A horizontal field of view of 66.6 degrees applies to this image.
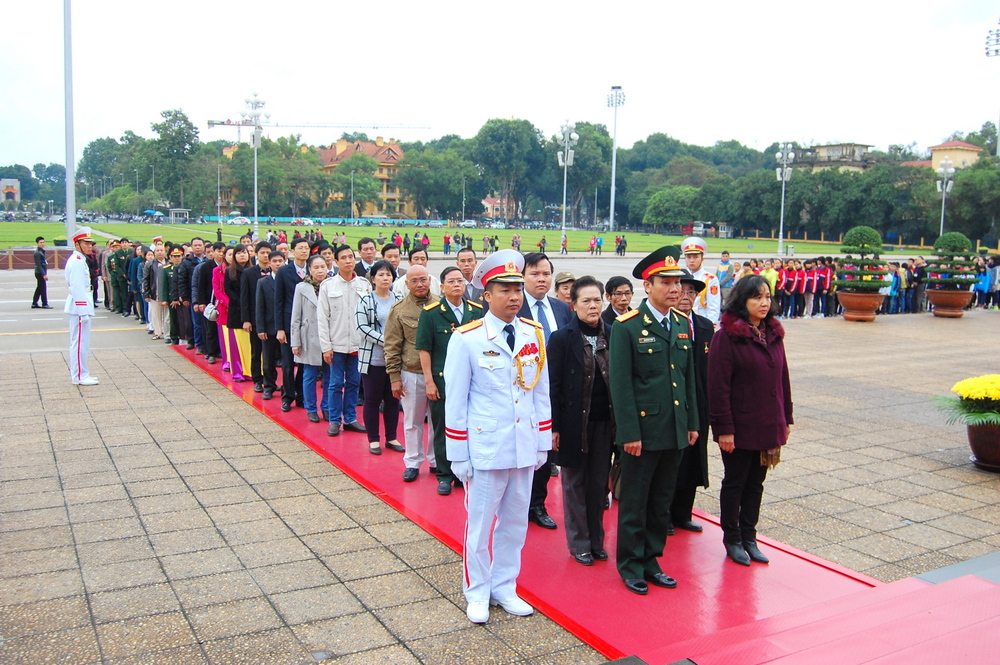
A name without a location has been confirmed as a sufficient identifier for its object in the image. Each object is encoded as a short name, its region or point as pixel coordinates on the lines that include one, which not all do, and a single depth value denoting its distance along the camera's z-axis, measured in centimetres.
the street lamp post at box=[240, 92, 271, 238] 3612
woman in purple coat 457
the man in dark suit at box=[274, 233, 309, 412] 841
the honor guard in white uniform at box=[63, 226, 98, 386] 951
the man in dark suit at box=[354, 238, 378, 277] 828
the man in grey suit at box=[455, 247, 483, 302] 720
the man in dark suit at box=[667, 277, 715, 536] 497
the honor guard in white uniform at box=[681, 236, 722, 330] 777
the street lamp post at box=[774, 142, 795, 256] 4706
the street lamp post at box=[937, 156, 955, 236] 4497
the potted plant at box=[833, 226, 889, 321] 1883
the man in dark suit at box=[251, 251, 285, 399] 863
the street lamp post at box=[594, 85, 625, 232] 6375
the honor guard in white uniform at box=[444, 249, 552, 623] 394
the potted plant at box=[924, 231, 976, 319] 2023
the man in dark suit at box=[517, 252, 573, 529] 526
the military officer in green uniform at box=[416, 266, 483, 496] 573
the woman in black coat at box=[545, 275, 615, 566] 460
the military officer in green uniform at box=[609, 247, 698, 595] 423
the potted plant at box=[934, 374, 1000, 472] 676
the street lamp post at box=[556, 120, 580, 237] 4522
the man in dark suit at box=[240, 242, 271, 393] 913
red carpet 384
